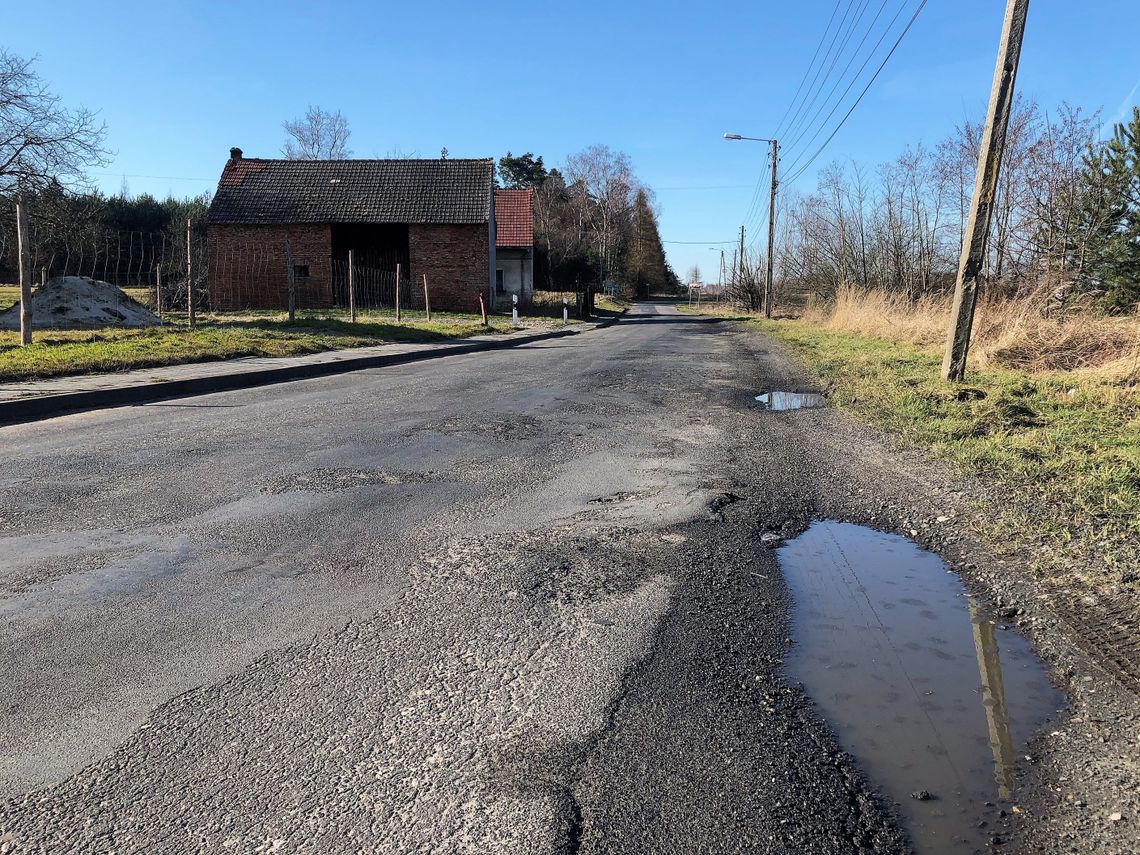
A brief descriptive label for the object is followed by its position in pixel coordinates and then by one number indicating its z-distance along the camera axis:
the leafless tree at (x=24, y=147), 24.81
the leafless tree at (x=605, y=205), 79.44
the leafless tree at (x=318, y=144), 64.75
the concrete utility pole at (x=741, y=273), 47.38
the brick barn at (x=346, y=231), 34.84
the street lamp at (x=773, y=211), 37.41
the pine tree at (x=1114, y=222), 21.12
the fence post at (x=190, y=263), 15.90
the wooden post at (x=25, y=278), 12.84
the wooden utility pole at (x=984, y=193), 9.88
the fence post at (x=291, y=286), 19.64
